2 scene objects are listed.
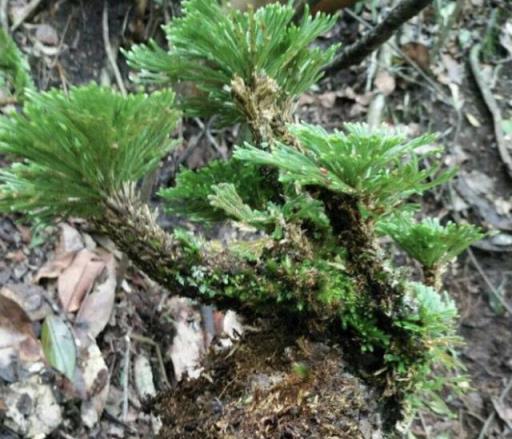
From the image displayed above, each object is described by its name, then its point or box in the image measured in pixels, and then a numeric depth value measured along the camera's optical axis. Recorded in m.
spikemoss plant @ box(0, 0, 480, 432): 0.48
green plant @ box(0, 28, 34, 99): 0.80
